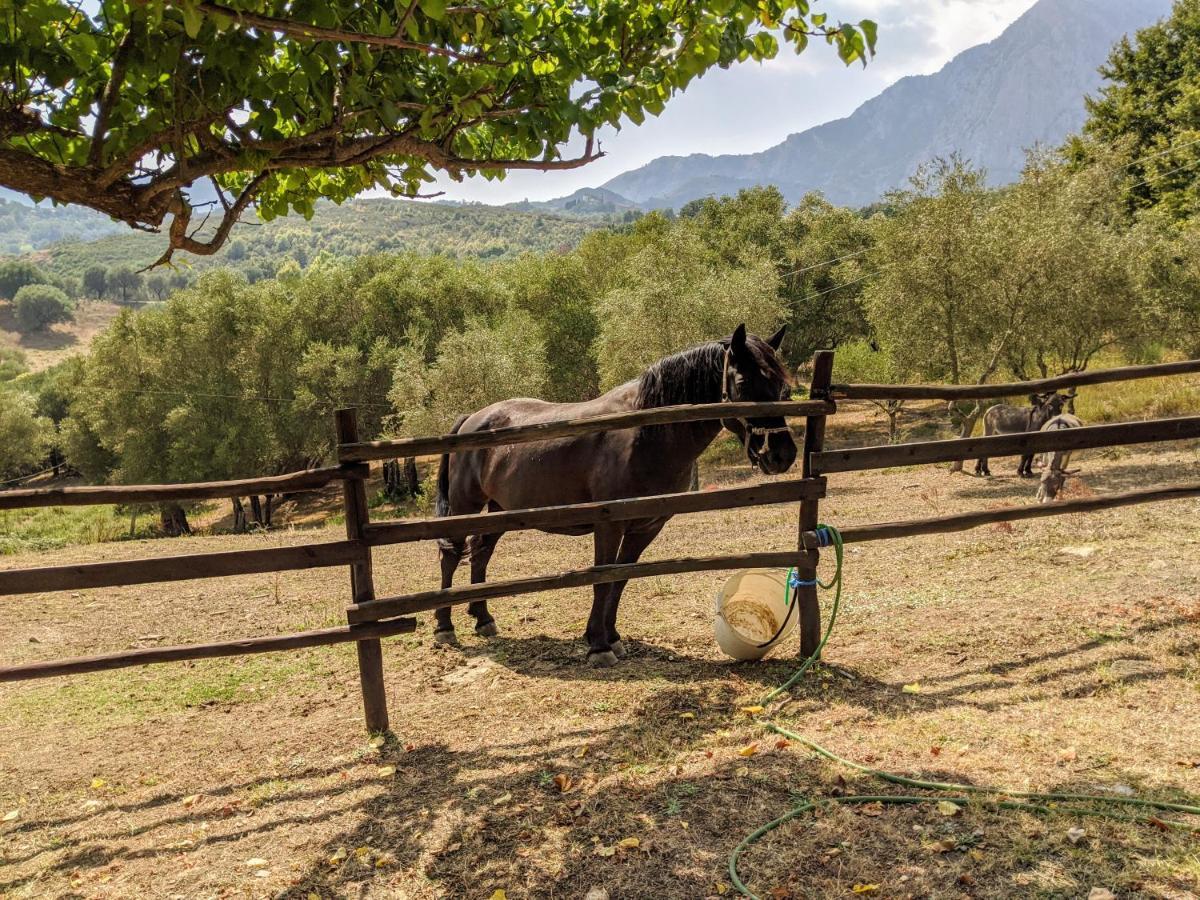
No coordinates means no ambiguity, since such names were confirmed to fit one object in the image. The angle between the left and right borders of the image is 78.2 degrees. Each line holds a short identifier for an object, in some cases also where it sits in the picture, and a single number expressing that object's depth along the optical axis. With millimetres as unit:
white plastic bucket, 5801
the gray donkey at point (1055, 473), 12820
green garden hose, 3322
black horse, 5629
